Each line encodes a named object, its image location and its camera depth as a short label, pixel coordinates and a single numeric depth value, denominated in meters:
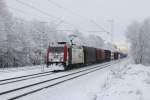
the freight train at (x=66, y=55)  33.88
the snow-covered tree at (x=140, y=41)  95.88
